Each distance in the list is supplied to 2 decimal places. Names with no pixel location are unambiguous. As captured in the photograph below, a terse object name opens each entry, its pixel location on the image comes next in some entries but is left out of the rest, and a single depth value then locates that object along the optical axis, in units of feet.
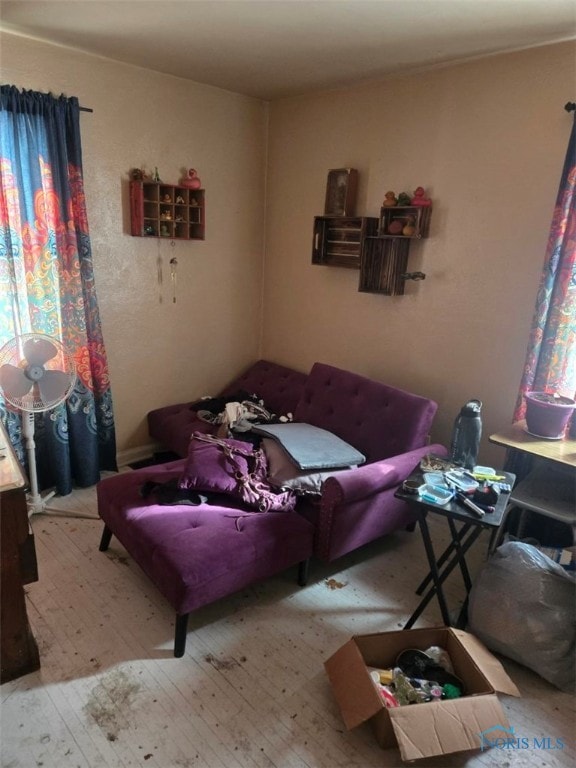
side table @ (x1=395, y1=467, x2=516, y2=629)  6.04
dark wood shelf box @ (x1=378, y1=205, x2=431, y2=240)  9.14
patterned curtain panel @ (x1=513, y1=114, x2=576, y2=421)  7.42
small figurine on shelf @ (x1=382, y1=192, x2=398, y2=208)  9.36
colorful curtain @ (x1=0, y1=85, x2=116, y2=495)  8.32
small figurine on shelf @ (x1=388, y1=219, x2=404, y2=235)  9.38
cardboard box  5.00
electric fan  8.05
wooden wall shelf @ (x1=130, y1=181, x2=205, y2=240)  9.95
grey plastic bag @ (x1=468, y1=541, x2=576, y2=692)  6.12
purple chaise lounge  6.32
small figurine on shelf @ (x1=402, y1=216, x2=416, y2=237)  9.19
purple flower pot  7.36
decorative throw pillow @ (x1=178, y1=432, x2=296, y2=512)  7.50
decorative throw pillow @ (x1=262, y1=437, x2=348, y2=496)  7.78
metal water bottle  7.28
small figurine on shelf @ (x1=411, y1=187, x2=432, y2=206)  9.05
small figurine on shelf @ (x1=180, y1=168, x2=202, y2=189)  10.53
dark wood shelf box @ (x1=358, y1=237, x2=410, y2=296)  9.59
